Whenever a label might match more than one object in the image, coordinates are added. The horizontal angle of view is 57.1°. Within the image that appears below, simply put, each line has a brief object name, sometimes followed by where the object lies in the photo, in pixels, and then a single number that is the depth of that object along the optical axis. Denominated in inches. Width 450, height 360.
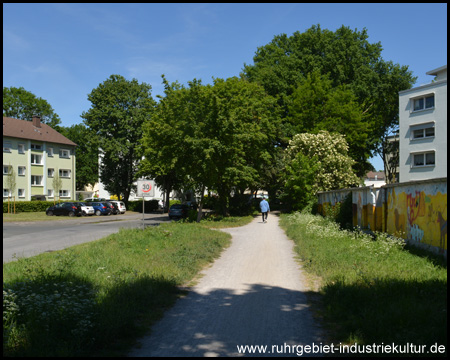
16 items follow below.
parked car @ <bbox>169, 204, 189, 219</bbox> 1556.3
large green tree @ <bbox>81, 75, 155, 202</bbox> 2098.9
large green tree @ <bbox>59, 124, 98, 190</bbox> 2950.3
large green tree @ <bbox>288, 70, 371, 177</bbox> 1686.8
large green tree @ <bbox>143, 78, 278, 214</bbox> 1016.2
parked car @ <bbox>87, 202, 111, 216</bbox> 1779.0
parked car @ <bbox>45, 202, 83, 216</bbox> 1665.8
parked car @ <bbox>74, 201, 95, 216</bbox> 1691.7
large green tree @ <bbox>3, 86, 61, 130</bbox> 2432.3
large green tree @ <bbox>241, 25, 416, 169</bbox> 1775.3
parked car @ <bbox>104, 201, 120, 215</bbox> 1825.1
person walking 1216.2
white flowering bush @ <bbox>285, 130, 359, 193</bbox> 1513.8
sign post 713.6
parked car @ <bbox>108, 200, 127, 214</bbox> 1918.3
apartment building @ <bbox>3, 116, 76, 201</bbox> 1999.4
